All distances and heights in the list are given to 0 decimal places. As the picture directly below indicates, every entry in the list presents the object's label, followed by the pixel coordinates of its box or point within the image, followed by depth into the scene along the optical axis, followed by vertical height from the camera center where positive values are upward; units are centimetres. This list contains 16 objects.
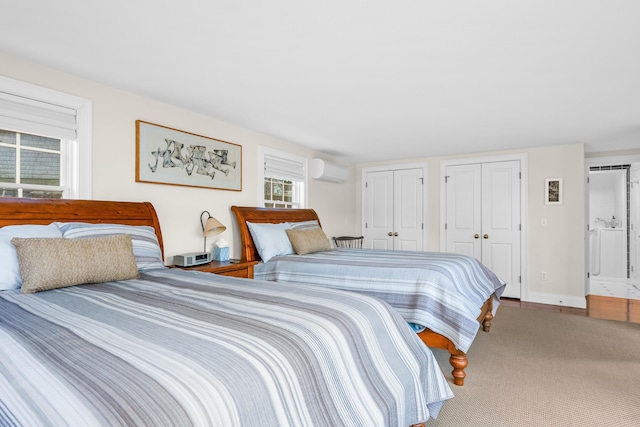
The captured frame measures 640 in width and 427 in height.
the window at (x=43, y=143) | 229 +51
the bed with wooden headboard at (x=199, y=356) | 78 -41
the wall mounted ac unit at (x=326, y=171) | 505 +65
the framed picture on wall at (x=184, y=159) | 301 +53
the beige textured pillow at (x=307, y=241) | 377 -31
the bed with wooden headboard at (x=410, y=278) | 250 -55
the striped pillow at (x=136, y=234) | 218 -14
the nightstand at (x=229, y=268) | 292 -48
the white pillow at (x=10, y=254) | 178 -22
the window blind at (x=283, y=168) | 434 +61
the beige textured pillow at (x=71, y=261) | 177 -27
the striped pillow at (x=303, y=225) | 412 -14
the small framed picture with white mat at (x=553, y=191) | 477 +33
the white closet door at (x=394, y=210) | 578 +7
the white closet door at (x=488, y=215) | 506 -1
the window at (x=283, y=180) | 437 +47
